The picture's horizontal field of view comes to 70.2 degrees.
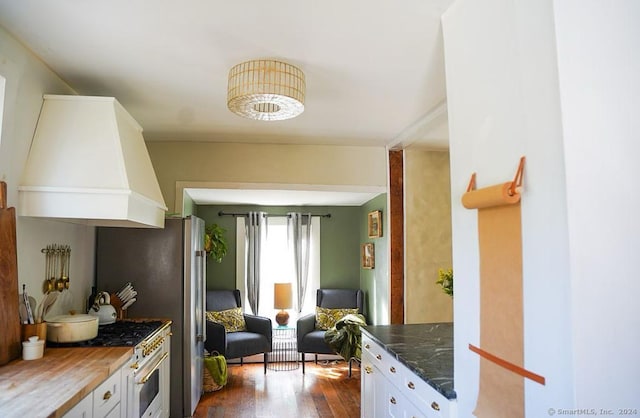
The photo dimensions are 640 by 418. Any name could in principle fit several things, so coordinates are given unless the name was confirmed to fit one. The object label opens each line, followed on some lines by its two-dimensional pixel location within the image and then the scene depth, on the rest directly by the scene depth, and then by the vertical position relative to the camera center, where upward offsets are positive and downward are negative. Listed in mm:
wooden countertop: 1625 -547
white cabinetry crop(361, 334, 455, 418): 1943 -730
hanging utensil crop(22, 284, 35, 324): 2443 -293
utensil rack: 2799 -100
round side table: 5734 -1351
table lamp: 6070 -644
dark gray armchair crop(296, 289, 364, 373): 5477 -872
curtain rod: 6383 +508
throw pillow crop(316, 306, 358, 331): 5773 -863
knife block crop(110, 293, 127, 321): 3588 -423
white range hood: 2506 +485
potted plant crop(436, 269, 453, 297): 2919 -227
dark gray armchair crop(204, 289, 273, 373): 5055 -1009
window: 6426 -204
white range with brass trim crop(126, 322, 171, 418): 2668 -832
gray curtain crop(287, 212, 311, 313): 6419 +36
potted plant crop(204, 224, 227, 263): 5809 +95
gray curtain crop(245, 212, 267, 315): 6305 +0
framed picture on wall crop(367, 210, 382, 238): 5184 +286
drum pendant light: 2566 +931
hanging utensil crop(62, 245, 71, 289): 3043 -88
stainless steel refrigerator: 3752 -224
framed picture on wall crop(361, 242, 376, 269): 5619 -104
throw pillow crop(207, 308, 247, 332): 5543 -849
